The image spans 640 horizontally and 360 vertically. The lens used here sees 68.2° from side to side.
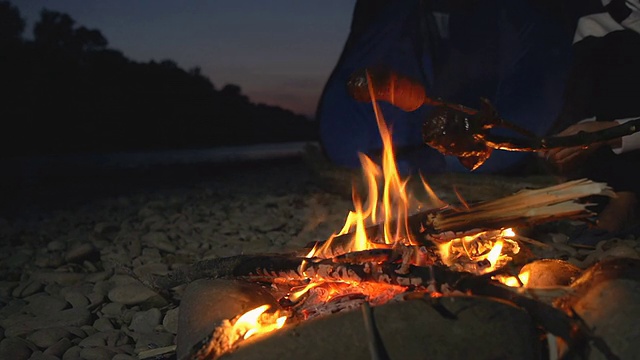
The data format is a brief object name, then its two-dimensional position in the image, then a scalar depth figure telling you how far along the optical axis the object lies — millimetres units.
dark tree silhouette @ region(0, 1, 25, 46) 16922
